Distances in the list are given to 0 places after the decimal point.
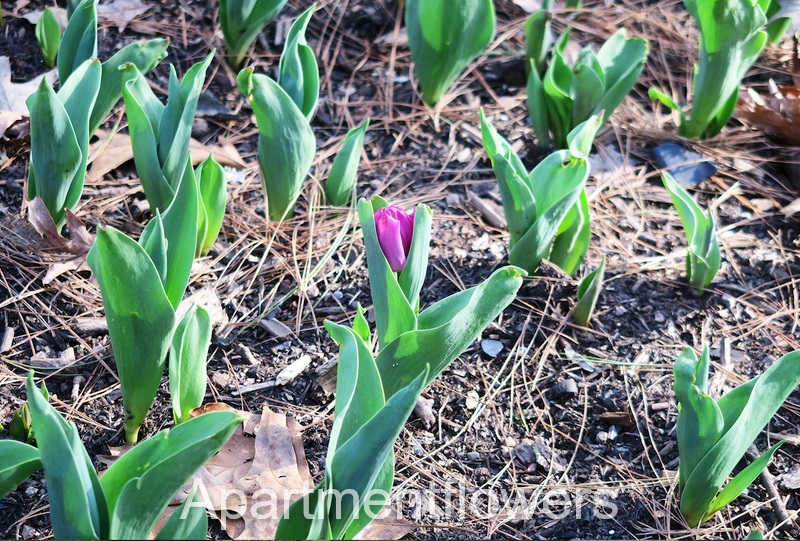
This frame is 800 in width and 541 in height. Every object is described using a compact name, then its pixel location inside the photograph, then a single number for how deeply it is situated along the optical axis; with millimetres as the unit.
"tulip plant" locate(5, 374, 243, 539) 1233
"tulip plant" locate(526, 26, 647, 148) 1665
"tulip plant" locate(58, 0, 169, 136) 1543
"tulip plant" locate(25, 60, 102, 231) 1461
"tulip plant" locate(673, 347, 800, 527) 1347
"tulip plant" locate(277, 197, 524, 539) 1282
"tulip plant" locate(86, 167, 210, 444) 1323
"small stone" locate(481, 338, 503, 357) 1536
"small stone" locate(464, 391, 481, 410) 1490
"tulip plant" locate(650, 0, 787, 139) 1633
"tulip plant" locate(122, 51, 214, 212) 1493
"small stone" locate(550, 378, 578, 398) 1505
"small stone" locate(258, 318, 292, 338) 1532
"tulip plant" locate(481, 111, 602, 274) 1511
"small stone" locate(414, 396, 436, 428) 1470
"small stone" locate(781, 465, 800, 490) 1438
